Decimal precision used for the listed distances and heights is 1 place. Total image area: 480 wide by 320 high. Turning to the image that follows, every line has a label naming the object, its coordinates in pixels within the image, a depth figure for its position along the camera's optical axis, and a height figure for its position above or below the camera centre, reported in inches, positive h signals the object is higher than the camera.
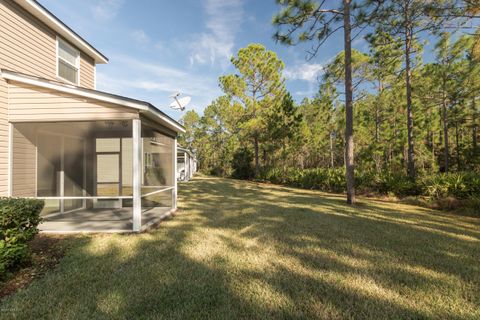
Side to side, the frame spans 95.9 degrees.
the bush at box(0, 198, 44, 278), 107.3 -32.9
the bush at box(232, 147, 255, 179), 907.4 +5.2
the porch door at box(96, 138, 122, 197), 286.4 -0.3
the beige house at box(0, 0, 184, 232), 179.2 +38.7
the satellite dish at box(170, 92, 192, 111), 537.6 +158.9
